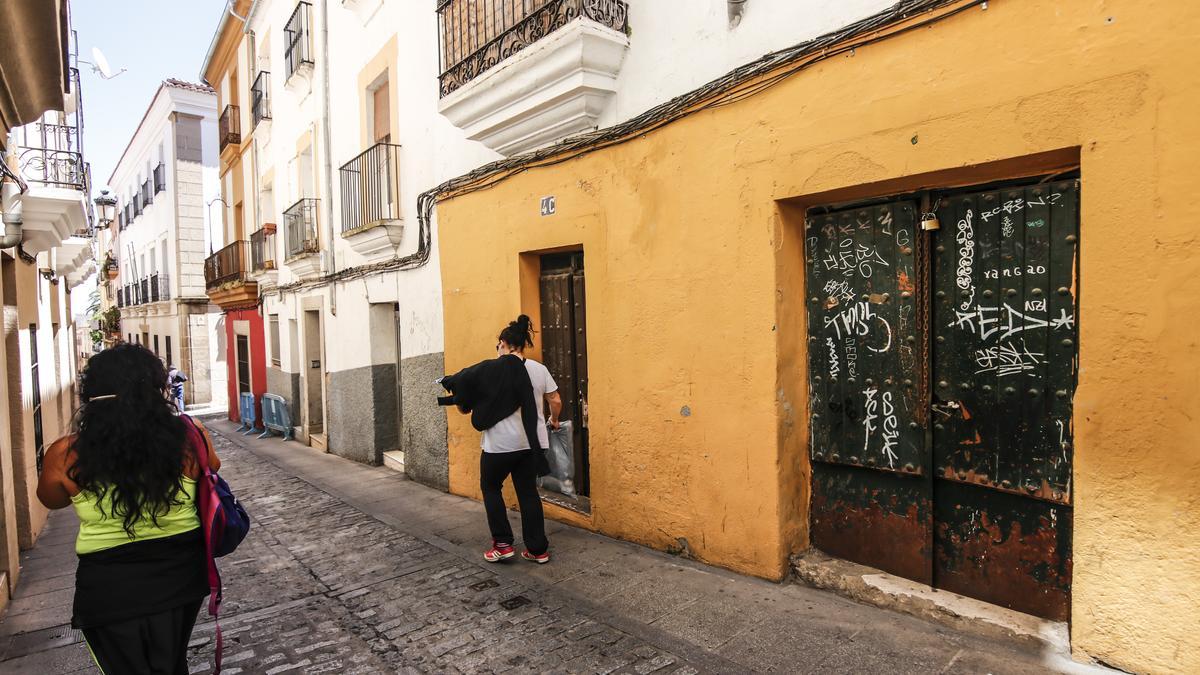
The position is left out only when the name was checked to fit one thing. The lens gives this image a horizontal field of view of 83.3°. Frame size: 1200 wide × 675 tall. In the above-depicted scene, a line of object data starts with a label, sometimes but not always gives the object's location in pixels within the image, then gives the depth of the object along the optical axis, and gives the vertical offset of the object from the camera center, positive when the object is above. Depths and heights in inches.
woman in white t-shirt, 180.2 -46.0
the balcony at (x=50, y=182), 225.8 +51.0
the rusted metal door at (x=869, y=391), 134.0 -17.8
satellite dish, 384.5 +149.4
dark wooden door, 215.0 -8.0
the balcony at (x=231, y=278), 560.4 +40.0
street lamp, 552.1 +104.0
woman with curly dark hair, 91.3 -25.0
